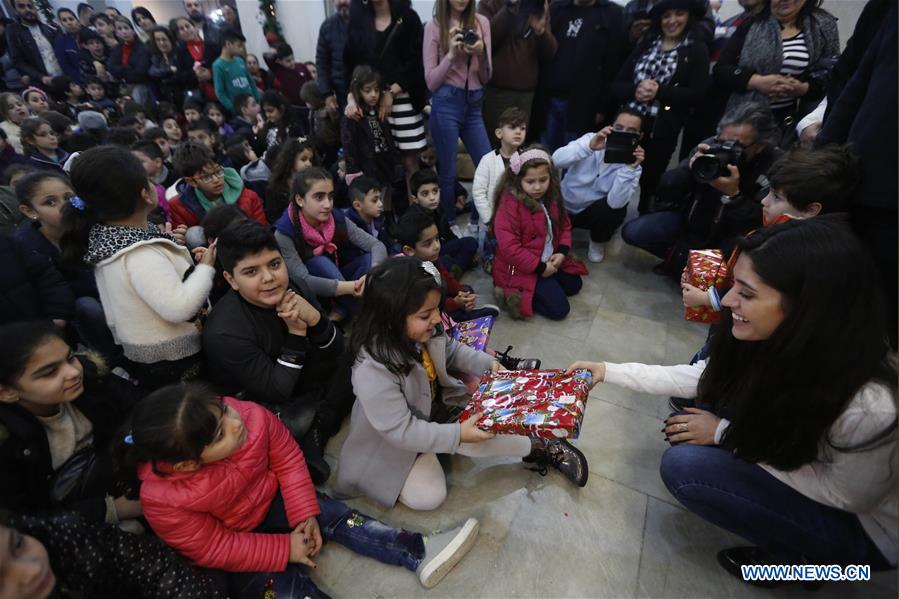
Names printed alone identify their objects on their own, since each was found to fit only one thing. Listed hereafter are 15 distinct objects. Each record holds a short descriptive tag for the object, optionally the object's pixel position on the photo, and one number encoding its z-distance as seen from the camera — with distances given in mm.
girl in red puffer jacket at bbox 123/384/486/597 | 1152
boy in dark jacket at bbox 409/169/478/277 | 2869
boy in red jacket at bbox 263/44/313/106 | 5367
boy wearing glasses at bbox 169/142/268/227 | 2422
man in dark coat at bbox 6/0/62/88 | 4730
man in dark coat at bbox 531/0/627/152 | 3150
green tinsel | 7246
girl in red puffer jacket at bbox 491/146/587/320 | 2609
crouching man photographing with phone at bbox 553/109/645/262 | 2916
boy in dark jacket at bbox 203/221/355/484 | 1612
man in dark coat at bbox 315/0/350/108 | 3369
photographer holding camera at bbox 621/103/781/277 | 2355
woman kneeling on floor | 1030
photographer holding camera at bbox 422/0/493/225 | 2850
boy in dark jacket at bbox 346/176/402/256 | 2730
